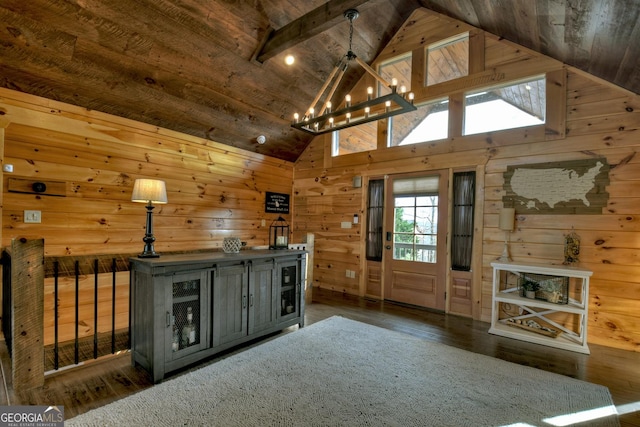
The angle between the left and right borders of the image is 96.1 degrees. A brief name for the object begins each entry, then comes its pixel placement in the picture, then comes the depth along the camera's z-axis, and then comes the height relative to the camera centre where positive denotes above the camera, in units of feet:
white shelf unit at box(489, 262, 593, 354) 9.82 -3.57
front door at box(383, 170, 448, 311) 13.92 -1.33
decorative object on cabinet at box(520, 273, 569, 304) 10.47 -2.71
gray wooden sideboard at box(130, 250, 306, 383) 7.36 -2.80
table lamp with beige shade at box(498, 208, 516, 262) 11.64 -0.38
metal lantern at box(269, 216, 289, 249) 11.38 -1.32
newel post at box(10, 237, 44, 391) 6.53 -2.48
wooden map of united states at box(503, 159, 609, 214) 10.46 +1.12
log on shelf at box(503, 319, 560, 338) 10.51 -4.31
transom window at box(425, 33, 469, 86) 13.65 +7.58
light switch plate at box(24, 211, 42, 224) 9.73 -0.40
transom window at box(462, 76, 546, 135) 11.84 +4.72
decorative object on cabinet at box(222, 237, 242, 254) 9.88 -1.27
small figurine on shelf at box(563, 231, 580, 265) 10.61 -1.23
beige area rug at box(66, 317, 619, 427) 6.08 -4.42
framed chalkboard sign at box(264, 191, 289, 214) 18.22 +0.48
